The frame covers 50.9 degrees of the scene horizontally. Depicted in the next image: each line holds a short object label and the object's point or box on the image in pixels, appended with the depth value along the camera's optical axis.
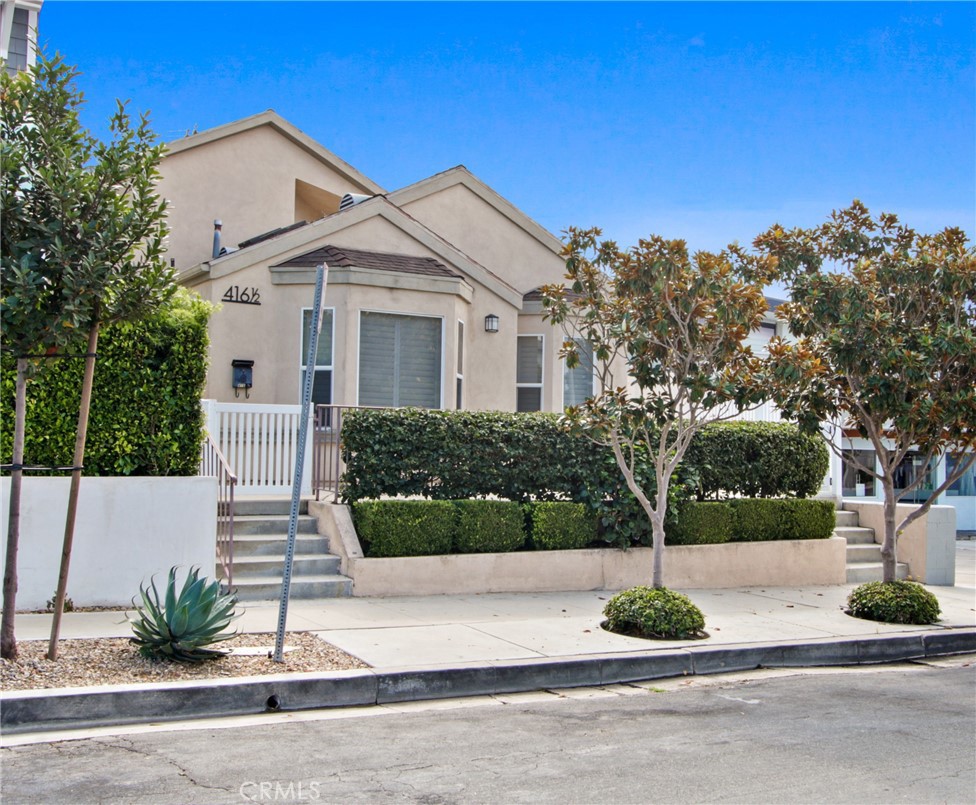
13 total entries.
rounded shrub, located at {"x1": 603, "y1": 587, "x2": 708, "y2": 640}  9.62
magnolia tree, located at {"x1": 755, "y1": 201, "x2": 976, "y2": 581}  10.77
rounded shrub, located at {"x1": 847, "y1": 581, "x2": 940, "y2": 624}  11.19
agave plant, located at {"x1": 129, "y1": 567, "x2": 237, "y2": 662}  7.58
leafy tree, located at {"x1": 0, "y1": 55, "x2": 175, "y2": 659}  7.28
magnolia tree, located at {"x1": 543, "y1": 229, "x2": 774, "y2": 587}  9.66
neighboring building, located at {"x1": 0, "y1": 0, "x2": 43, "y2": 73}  13.70
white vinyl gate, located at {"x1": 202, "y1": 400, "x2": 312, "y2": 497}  12.34
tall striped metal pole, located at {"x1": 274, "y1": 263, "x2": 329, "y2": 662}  7.77
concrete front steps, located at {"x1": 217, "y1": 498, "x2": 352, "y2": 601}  10.79
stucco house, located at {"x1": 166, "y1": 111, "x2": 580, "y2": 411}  15.45
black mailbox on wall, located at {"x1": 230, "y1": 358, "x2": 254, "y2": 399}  15.31
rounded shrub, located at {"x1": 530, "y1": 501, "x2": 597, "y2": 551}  12.35
